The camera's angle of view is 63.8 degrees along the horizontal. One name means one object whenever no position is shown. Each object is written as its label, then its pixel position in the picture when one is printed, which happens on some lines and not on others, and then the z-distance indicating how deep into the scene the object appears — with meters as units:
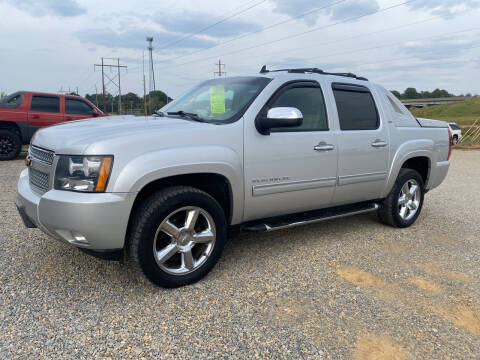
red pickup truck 9.98
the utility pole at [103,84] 56.22
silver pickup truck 2.65
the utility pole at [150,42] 47.11
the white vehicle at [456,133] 23.33
